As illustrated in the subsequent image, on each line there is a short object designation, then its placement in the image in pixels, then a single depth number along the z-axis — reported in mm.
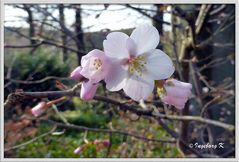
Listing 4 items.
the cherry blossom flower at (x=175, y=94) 141
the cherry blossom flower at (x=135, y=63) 129
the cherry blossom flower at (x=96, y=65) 126
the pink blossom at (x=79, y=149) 283
